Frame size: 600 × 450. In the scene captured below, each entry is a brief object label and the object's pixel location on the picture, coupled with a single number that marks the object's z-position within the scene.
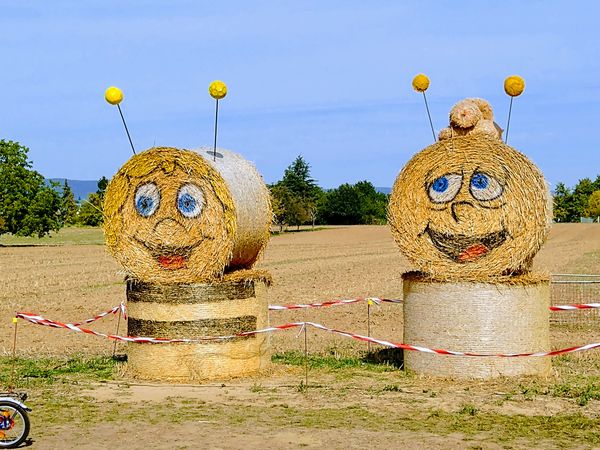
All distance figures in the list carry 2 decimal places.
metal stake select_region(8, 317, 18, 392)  11.28
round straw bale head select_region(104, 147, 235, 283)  11.62
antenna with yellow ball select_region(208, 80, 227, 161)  11.65
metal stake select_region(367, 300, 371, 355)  13.61
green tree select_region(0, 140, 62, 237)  49.12
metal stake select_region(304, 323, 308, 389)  11.09
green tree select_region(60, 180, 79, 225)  104.66
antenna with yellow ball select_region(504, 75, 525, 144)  11.78
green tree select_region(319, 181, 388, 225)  109.75
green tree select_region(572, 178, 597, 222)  135.88
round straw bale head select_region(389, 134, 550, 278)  11.37
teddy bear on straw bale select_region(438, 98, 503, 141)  12.09
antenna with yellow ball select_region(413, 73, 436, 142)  12.47
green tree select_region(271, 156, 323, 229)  80.75
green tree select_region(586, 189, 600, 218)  129.38
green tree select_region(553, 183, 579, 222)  133.88
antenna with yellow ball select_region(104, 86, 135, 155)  12.09
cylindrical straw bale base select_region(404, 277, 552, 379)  11.20
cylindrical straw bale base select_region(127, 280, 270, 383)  11.51
